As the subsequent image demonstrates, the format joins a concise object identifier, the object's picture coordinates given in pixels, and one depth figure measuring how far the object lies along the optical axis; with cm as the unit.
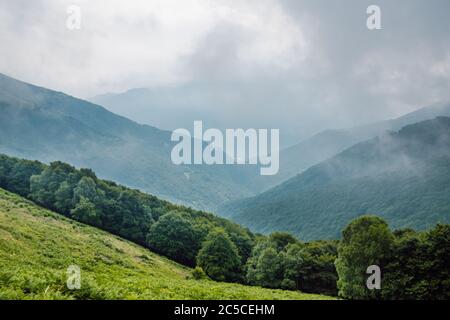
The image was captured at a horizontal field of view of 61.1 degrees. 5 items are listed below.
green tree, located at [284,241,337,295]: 6638
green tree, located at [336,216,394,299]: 5022
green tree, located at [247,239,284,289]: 6725
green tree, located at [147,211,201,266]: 8394
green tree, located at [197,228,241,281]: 7069
